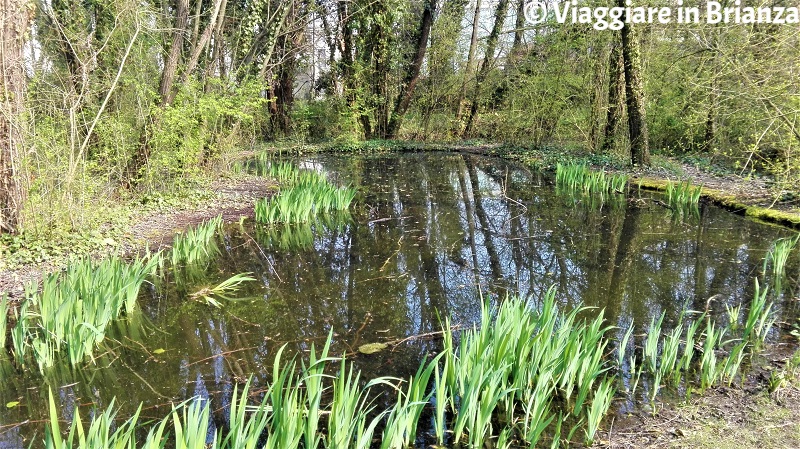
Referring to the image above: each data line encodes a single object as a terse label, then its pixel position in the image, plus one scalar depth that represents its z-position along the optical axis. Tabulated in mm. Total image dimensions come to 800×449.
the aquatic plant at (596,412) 2506
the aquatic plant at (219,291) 4648
